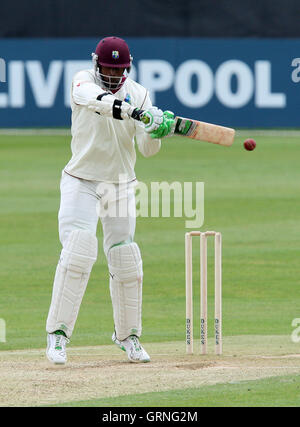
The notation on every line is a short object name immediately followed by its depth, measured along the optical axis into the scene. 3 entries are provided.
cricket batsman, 14.46
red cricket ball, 14.45
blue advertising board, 45.81
